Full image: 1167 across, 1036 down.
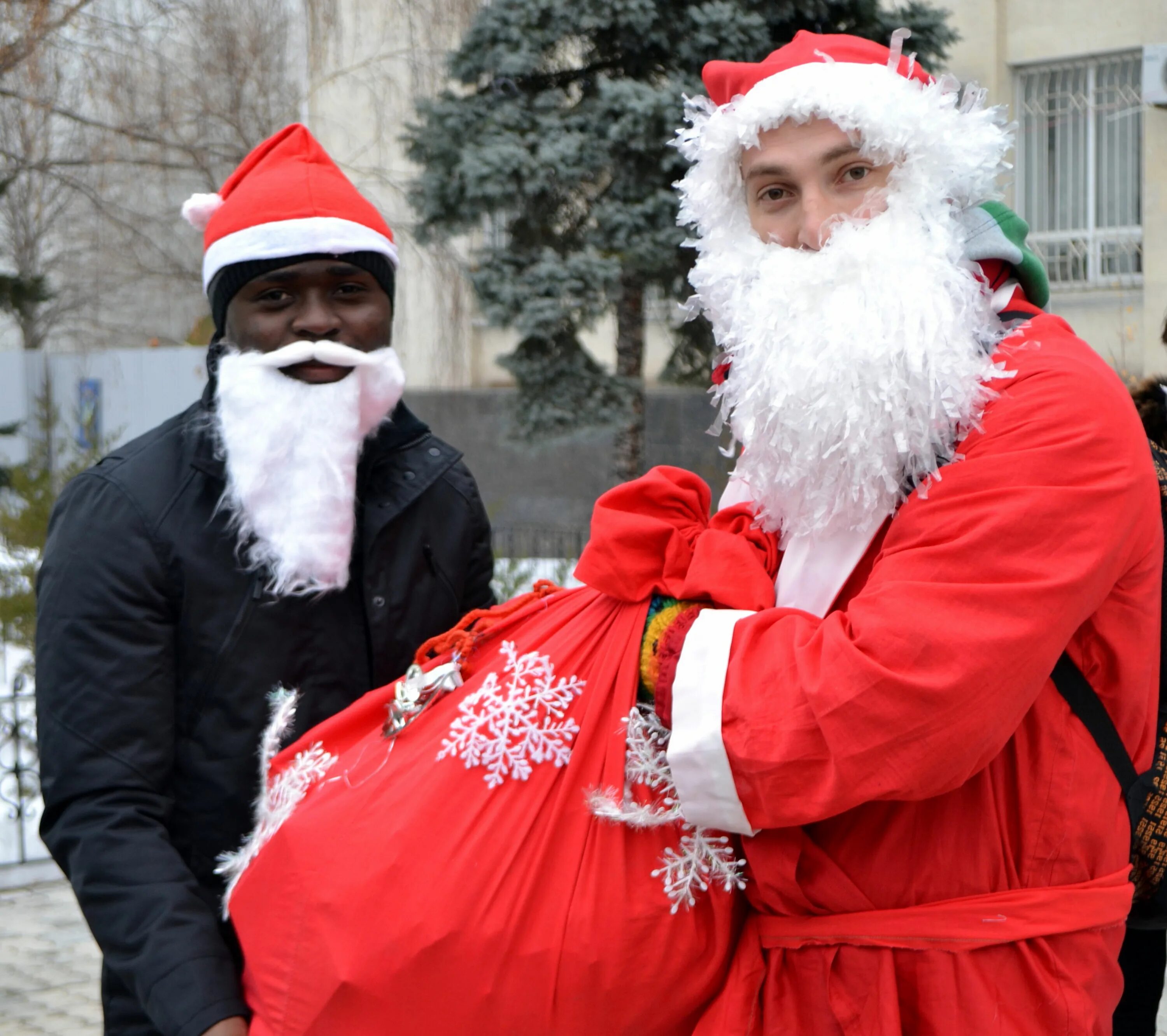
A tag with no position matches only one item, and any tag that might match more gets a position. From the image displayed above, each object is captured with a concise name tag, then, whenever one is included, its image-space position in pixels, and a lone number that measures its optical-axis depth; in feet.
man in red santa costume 5.14
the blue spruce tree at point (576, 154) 31.24
